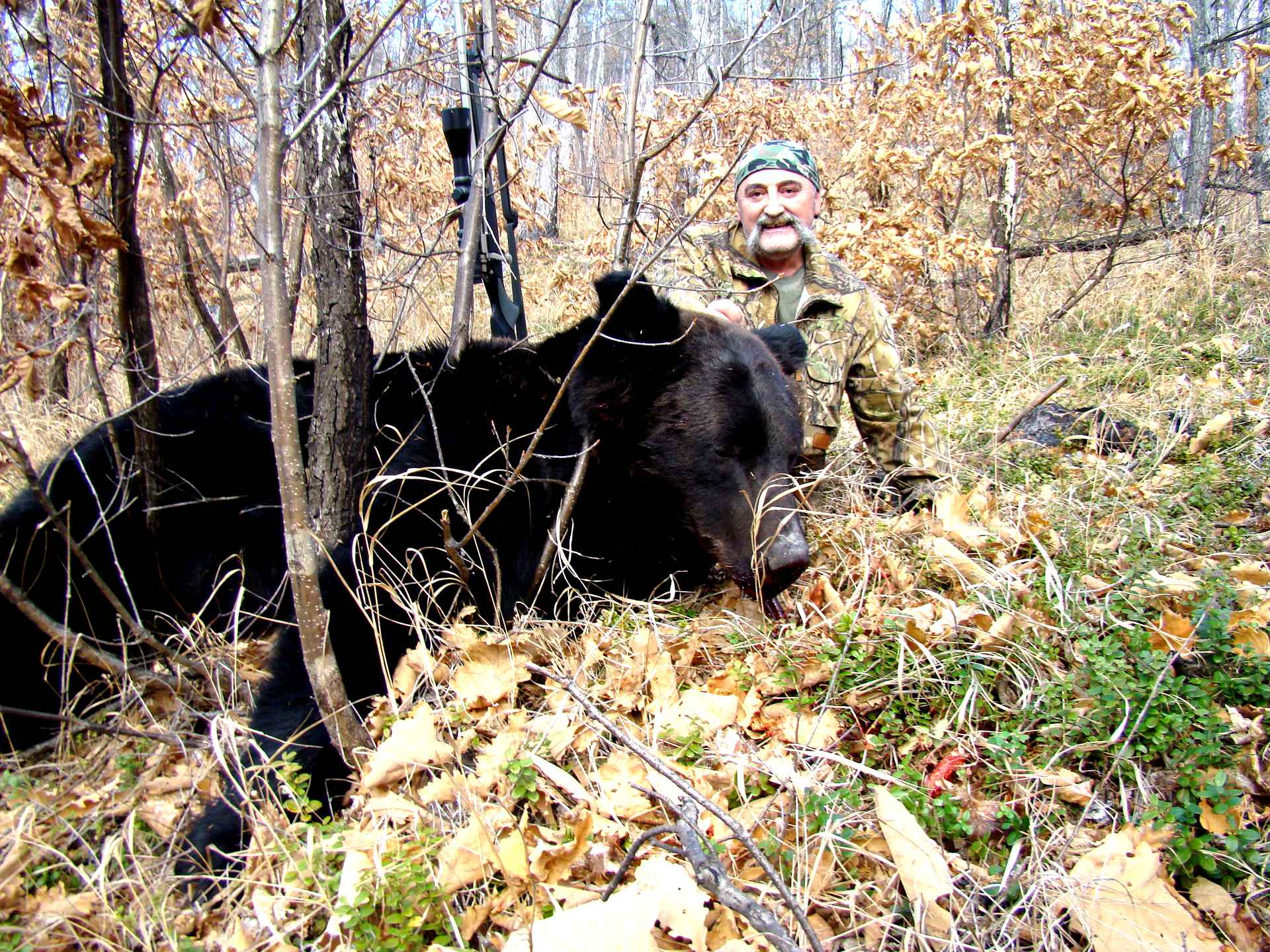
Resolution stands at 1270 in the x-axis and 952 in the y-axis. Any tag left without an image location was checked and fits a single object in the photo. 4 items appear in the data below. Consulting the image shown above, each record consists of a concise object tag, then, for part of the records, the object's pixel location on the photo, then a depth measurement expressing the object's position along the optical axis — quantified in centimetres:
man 425
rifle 366
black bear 289
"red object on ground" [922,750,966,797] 204
